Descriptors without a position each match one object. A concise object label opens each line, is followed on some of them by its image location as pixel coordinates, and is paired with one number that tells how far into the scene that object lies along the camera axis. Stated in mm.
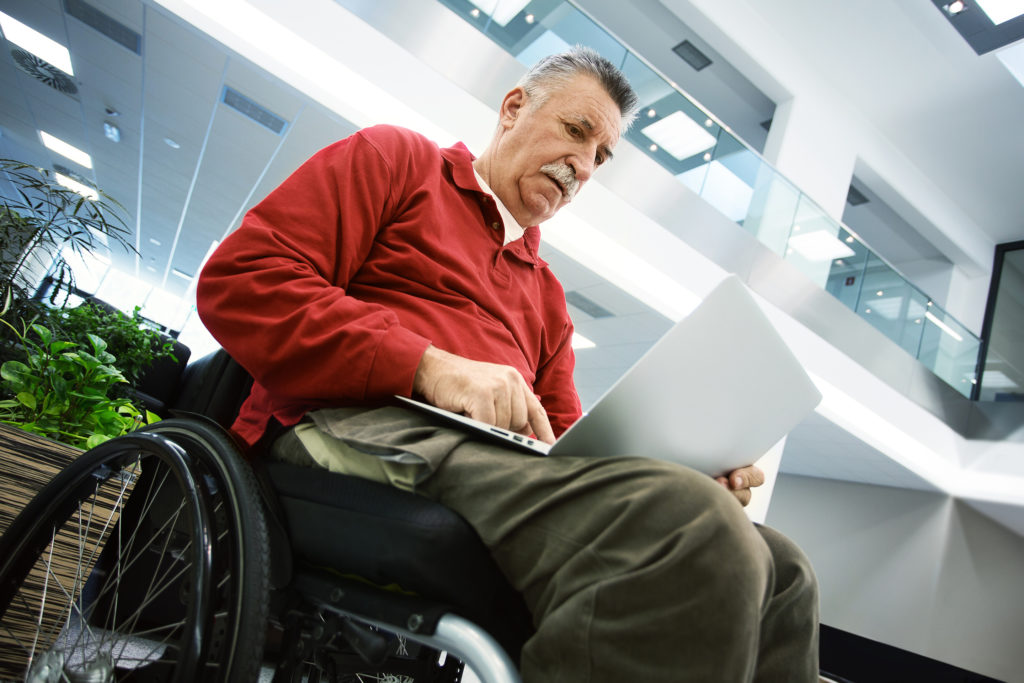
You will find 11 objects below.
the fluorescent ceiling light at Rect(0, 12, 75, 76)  4590
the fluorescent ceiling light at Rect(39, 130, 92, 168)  6684
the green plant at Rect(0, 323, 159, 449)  1580
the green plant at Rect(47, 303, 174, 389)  2428
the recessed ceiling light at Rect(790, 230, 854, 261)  5641
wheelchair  554
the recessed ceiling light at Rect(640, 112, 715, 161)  4793
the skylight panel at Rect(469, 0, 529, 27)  3974
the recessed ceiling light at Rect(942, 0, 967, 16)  5207
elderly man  459
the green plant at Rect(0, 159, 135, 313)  1741
